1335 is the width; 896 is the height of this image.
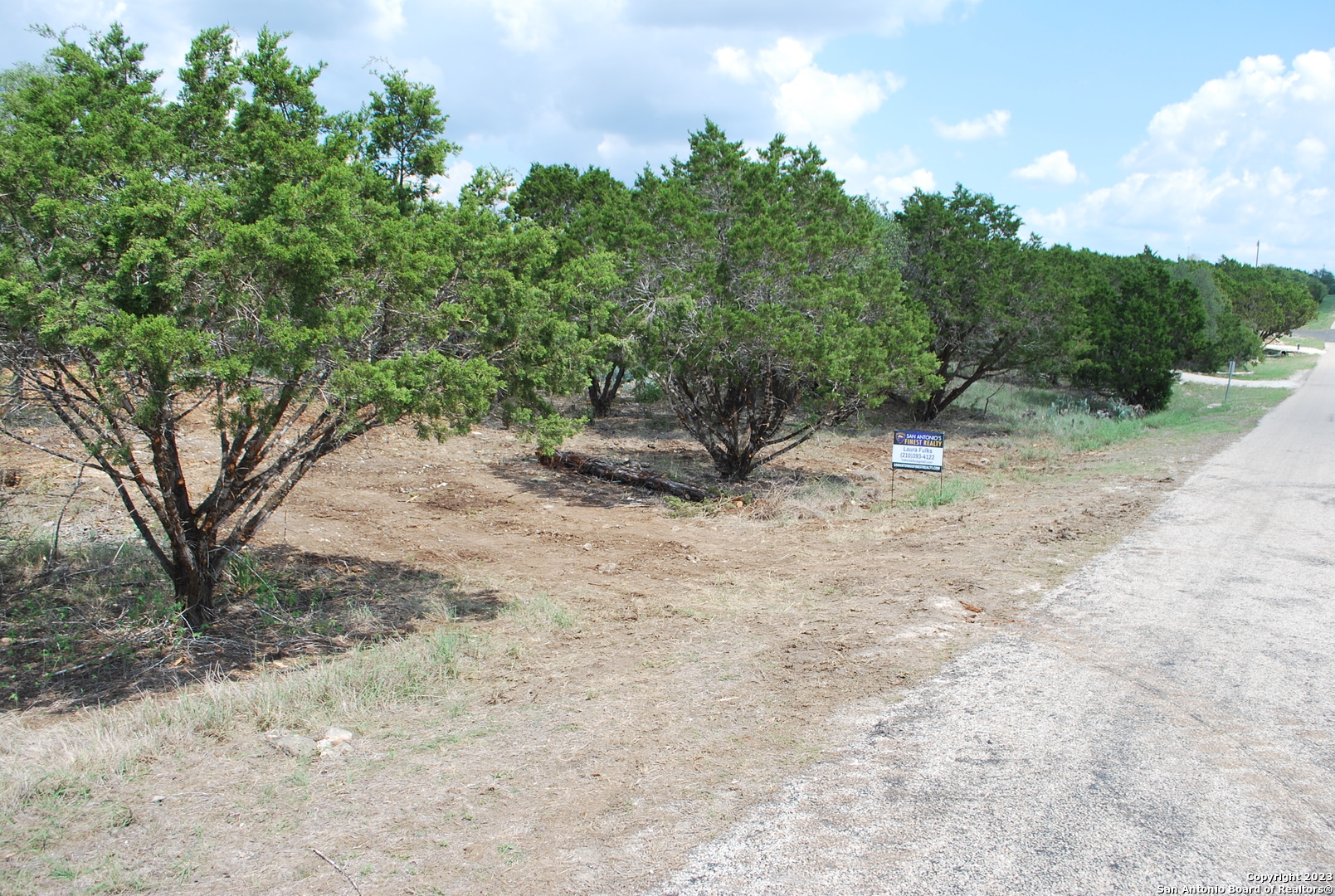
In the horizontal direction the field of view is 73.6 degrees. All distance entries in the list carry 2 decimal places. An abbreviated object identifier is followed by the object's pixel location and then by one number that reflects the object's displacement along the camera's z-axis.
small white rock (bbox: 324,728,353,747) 5.32
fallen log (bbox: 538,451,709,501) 15.09
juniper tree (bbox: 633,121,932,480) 14.22
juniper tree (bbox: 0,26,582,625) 6.07
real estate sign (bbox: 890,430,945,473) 13.70
